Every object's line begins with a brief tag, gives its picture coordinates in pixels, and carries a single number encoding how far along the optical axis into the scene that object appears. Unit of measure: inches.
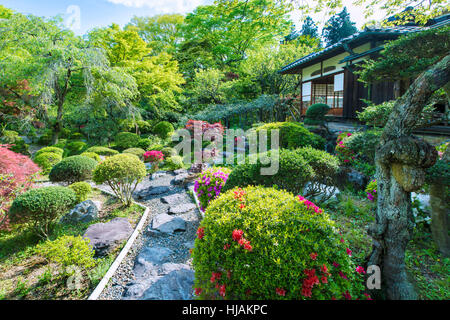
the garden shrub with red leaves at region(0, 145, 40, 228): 156.6
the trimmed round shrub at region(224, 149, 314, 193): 138.7
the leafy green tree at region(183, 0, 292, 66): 725.9
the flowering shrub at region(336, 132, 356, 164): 238.7
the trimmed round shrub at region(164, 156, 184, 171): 341.7
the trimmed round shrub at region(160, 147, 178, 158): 392.7
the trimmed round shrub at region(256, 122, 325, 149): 268.2
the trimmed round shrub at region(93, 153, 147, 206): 192.2
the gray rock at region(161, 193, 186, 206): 223.6
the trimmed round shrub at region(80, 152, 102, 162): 363.3
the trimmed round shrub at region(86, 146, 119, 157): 421.7
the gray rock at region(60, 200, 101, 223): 186.1
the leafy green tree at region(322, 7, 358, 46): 1045.8
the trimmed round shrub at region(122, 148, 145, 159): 414.6
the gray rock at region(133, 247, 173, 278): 119.0
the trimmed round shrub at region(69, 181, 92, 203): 208.6
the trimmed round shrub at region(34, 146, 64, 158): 389.4
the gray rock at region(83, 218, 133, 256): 136.8
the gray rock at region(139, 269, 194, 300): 98.4
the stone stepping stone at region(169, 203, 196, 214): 197.8
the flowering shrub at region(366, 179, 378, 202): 158.8
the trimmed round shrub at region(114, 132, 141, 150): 498.3
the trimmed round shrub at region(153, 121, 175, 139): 554.9
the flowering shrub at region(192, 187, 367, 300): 64.2
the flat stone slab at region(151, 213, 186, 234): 163.9
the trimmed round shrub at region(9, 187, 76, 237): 140.9
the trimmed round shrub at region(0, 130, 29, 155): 445.4
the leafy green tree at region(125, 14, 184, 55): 858.8
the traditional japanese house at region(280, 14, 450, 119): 294.0
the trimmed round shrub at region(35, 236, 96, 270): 110.0
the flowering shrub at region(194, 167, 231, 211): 163.9
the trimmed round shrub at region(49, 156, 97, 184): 253.3
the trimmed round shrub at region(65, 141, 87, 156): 455.5
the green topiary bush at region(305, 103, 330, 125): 357.4
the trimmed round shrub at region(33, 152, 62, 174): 341.2
